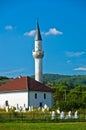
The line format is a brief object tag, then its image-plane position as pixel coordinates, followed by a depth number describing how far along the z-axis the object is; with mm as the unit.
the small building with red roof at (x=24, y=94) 68500
